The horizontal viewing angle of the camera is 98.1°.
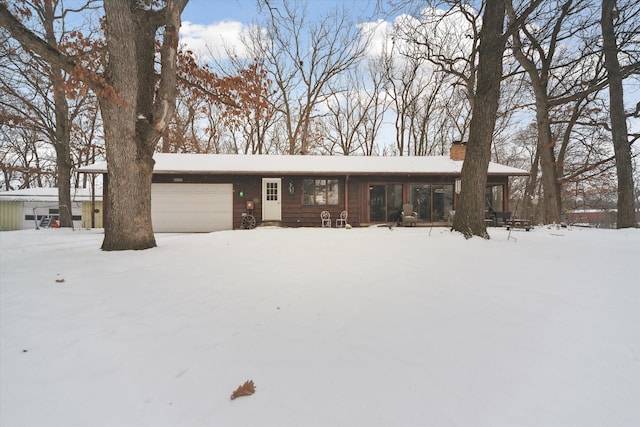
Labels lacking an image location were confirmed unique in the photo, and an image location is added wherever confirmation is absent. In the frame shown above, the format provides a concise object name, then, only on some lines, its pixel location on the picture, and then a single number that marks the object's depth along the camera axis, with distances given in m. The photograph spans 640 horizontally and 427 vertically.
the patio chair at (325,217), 12.39
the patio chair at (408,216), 12.12
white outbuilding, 19.16
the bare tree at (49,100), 12.34
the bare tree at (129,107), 5.09
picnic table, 10.94
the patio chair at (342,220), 12.41
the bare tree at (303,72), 19.73
